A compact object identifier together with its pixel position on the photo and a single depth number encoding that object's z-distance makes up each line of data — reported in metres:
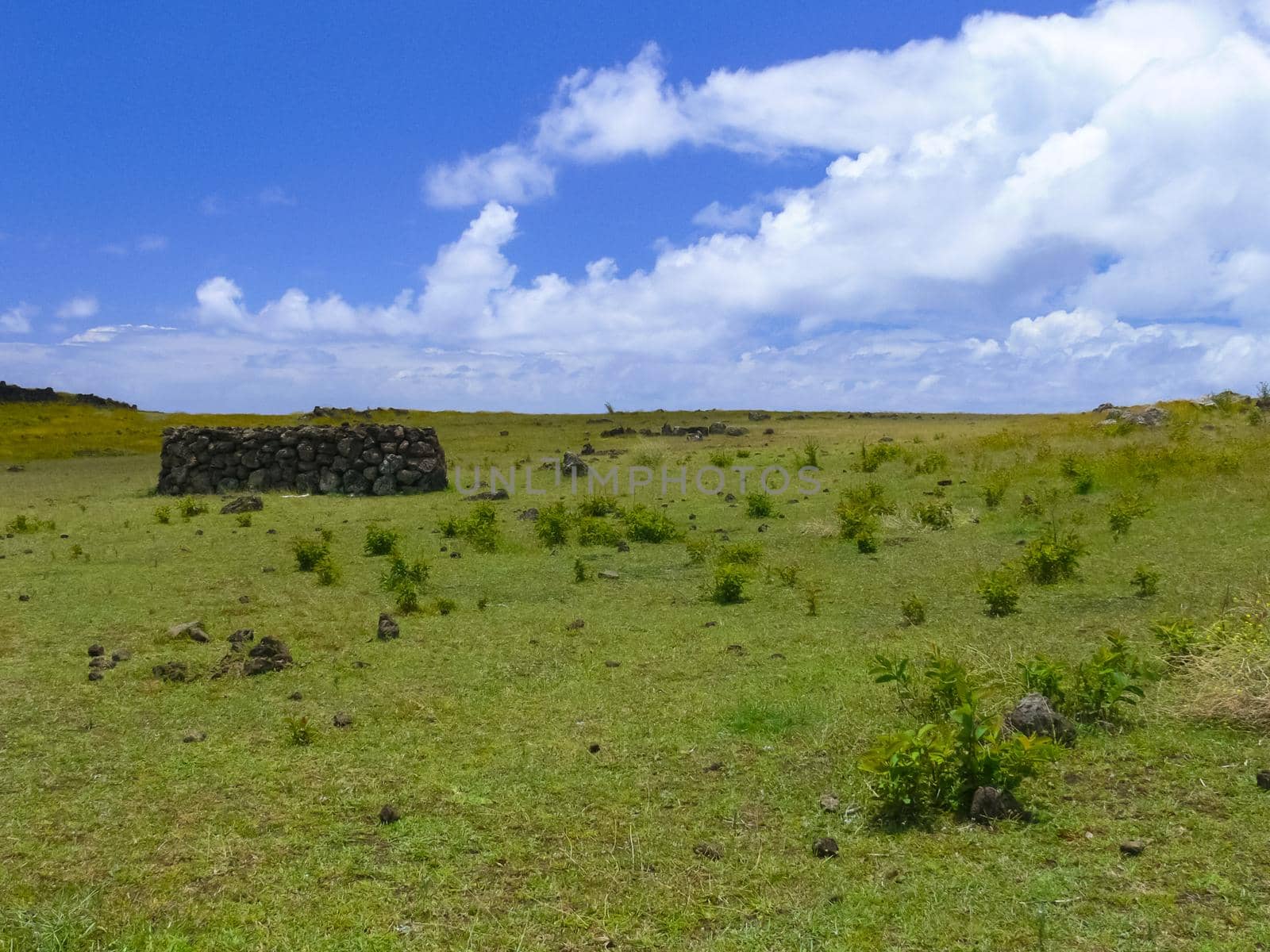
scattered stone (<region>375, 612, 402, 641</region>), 9.35
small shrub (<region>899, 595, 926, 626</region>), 9.27
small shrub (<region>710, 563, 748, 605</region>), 10.83
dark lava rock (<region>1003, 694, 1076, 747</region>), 5.48
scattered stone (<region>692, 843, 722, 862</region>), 4.54
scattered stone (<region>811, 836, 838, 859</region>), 4.49
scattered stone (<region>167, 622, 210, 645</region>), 9.25
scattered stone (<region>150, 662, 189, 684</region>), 7.88
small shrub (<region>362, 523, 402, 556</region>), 14.68
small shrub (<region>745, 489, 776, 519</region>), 17.64
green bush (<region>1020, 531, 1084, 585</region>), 10.97
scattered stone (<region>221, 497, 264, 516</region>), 19.53
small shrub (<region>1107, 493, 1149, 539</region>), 13.24
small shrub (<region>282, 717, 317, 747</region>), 6.35
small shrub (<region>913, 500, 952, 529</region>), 15.57
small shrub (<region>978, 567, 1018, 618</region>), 9.49
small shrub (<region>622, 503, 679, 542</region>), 15.71
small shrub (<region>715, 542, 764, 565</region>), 12.87
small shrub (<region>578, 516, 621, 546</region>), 15.48
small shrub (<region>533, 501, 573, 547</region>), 15.53
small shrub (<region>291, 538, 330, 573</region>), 13.45
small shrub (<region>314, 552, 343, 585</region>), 12.34
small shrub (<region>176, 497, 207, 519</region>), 19.06
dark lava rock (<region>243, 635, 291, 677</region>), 8.12
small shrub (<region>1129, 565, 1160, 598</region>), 9.95
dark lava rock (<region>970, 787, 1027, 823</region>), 4.66
